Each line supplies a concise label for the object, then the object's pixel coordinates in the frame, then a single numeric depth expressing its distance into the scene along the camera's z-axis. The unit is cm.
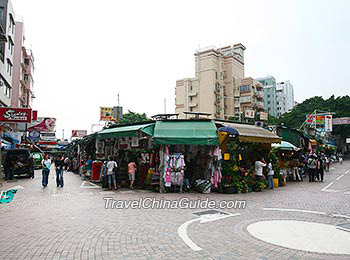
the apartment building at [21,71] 3634
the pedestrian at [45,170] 1405
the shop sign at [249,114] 2176
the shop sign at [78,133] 5441
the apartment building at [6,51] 2371
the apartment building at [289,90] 12314
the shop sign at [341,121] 4012
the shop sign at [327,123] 3525
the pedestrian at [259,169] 1330
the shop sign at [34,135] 2777
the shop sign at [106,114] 3772
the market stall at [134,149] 1273
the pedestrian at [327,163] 2797
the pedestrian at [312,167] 1781
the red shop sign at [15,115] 1762
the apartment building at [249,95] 6043
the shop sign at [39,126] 2786
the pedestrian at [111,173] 1314
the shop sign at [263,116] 2023
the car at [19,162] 1820
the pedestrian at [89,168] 1829
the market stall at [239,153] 1209
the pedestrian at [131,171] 1341
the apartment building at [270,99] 10538
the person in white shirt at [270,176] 1415
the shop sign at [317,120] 3219
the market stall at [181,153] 1183
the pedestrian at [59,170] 1403
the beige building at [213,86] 5772
